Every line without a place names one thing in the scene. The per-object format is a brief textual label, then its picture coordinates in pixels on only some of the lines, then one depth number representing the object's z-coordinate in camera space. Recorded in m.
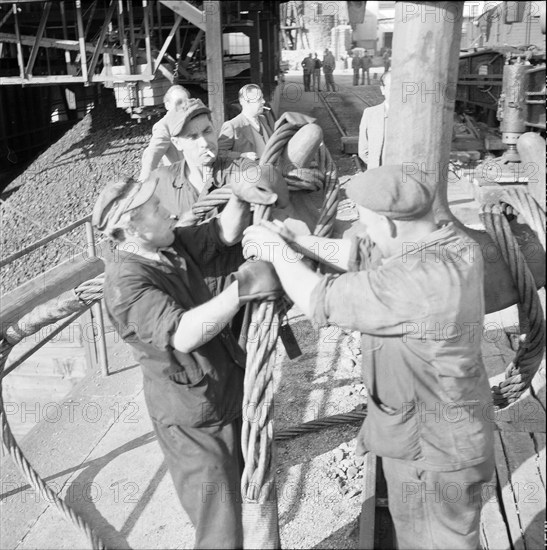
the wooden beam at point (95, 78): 13.27
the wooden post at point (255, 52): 14.32
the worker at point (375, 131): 6.41
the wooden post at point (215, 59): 9.87
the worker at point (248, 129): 5.57
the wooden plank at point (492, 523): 3.42
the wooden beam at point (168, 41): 12.85
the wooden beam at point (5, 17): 14.30
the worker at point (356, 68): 31.05
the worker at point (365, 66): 30.98
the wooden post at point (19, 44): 13.98
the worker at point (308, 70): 29.33
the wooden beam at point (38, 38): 13.47
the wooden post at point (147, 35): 12.95
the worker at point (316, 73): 29.81
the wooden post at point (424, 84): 2.69
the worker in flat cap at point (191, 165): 3.93
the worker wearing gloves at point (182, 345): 2.41
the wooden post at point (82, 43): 13.23
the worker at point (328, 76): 28.69
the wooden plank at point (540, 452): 3.83
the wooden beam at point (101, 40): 12.93
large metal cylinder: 11.55
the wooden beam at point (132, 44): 13.45
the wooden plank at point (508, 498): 3.43
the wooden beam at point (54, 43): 14.31
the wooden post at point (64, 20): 15.37
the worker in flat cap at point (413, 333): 2.18
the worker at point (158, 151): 5.35
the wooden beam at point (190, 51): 16.20
